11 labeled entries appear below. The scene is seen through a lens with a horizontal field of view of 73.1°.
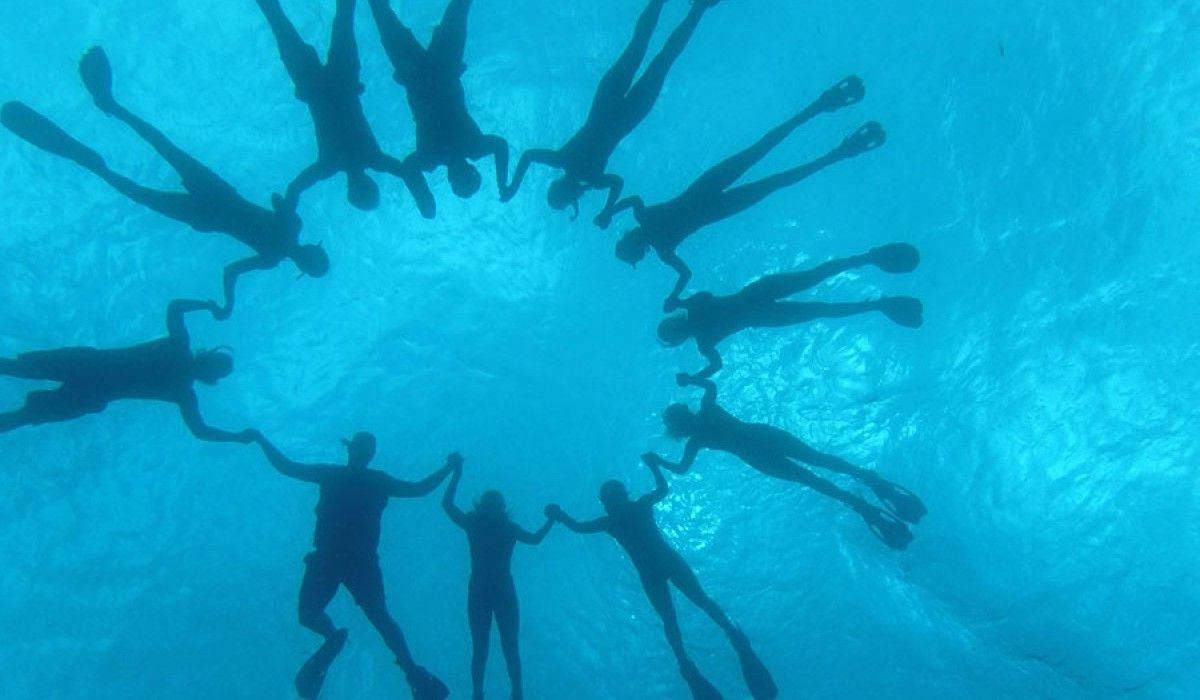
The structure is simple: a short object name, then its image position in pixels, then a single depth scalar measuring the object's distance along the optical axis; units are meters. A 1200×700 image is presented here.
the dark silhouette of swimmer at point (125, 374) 10.21
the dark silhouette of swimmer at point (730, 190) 10.80
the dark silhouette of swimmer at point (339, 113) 9.12
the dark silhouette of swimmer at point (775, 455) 11.88
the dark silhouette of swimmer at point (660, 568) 11.84
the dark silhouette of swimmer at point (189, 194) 9.80
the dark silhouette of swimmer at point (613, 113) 10.04
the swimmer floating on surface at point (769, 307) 11.25
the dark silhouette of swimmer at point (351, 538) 10.78
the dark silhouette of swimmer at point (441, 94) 9.17
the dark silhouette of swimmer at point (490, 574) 11.27
